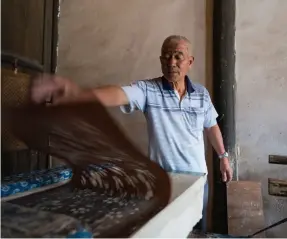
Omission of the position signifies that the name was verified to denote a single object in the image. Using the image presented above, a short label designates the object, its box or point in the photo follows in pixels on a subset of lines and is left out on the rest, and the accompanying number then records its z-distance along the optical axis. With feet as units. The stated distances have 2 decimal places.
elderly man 4.67
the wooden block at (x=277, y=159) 5.25
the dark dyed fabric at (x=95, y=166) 1.82
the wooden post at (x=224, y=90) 6.03
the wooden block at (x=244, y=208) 5.65
